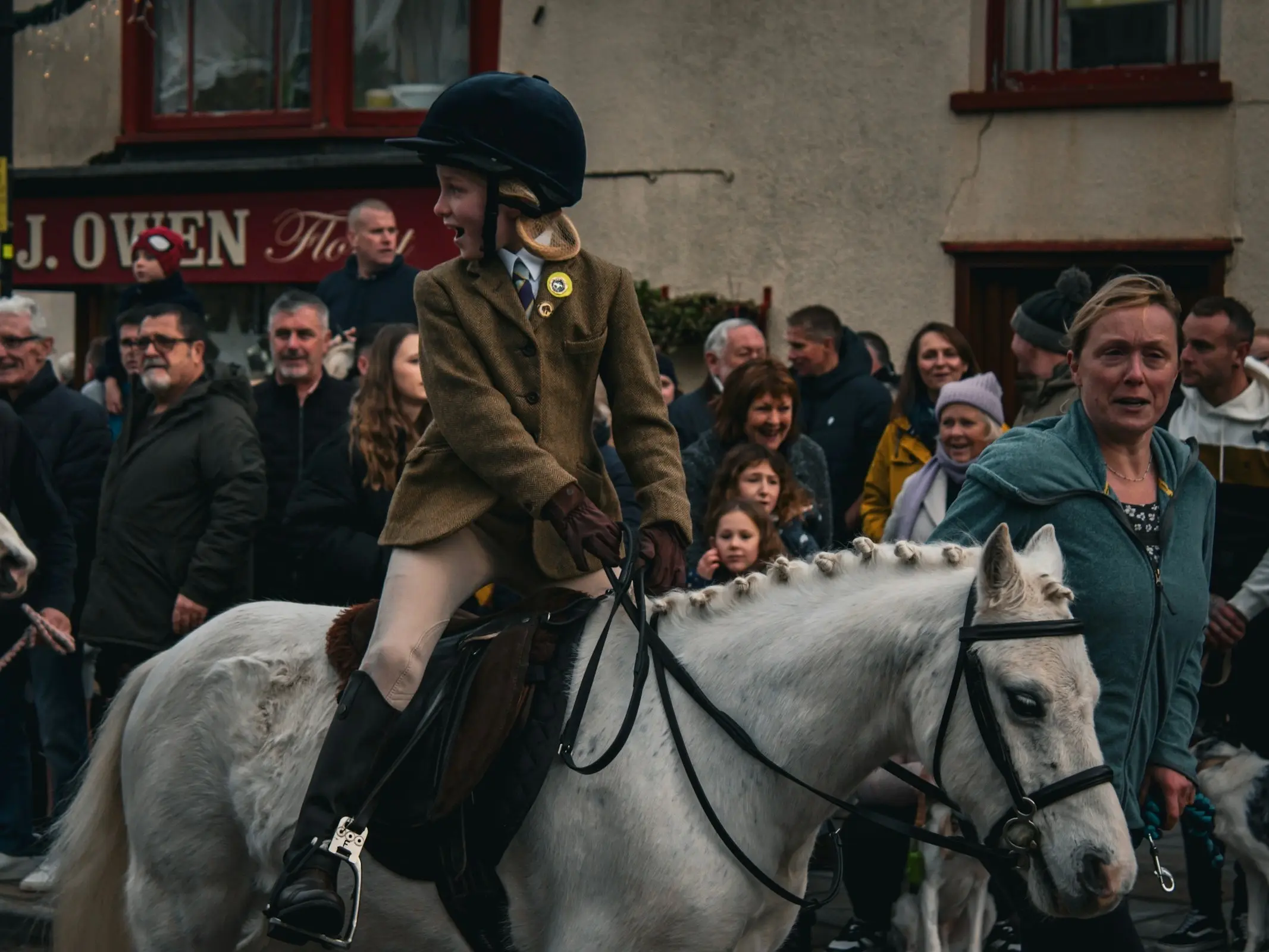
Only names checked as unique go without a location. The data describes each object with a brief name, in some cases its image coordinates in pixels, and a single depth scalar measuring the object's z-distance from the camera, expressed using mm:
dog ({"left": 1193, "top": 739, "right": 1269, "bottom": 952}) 6914
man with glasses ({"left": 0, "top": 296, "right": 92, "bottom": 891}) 8492
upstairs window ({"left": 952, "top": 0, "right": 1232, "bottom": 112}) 12594
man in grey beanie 8273
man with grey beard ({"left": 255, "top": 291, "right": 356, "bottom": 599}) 8812
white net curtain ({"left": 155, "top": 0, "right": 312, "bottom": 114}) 15820
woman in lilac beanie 7707
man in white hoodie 7129
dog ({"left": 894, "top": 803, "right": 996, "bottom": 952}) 6496
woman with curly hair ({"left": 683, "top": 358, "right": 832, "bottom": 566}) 8367
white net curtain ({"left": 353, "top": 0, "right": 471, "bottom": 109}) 15359
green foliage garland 13328
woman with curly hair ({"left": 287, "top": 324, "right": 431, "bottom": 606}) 7805
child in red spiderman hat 10320
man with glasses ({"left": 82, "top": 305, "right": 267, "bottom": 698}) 8195
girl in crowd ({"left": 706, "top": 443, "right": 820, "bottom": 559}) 7953
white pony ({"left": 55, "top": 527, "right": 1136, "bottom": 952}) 3779
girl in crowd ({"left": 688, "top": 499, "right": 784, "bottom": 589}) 7582
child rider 4438
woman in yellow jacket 8477
